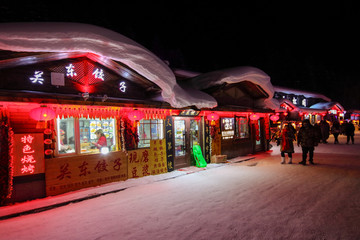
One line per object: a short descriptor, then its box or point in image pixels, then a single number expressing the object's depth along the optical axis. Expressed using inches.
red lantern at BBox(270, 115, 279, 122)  750.4
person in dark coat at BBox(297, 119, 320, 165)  461.1
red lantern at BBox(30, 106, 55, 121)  268.8
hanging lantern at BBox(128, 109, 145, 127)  361.4
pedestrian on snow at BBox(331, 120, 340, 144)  878.4
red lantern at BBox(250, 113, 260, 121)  630.5
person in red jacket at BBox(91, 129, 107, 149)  359.1
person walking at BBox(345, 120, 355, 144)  841.5
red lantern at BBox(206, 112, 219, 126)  500.1
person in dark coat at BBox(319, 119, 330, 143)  887.7
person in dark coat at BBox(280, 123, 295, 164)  474.9
